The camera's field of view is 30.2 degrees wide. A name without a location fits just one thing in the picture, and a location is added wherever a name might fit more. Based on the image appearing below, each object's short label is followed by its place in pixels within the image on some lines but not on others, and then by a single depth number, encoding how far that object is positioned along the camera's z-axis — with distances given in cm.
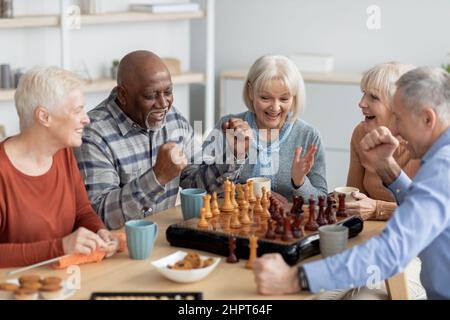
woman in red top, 238
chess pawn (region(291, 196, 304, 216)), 255
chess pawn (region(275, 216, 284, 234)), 229
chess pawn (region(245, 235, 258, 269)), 220
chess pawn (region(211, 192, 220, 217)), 253
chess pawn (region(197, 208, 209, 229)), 238
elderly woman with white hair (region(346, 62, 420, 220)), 309
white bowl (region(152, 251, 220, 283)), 207
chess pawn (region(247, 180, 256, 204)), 268
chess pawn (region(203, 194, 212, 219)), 248
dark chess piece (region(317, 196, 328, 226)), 242
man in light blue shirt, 203
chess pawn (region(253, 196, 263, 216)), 255
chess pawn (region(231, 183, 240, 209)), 258
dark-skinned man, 274
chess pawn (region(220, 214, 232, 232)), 238
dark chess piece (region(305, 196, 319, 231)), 238
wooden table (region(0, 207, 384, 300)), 205
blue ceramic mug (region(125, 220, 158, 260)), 226
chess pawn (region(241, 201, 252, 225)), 242
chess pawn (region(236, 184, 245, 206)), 261
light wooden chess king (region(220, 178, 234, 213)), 256
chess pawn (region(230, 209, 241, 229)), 239
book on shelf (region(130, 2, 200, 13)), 565
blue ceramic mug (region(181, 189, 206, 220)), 263
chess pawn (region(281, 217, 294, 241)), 226
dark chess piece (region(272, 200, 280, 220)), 243
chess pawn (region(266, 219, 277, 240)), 228
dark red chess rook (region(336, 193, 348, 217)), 254
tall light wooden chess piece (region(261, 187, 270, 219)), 252
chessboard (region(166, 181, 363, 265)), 226
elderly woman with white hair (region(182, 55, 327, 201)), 321
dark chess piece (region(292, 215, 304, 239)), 229
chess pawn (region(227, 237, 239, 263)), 224
